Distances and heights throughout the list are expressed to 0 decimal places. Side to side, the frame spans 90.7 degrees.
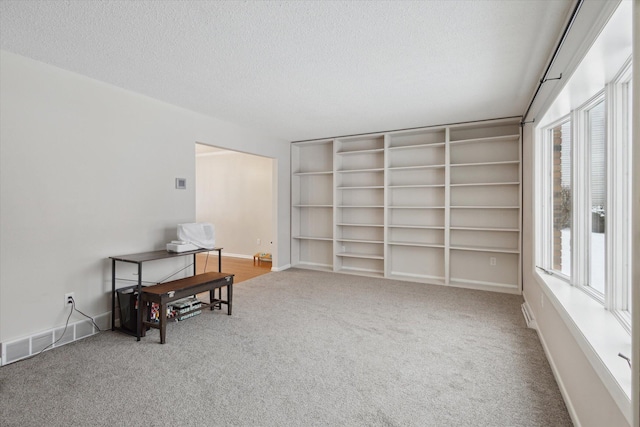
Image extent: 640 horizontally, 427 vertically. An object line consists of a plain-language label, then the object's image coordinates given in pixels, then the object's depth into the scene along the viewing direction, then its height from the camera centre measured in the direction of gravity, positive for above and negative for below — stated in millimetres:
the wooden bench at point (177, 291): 2683 -711
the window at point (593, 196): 1773 +125
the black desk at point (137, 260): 2751 -419
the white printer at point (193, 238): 3291 -269
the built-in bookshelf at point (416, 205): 4484 +142
